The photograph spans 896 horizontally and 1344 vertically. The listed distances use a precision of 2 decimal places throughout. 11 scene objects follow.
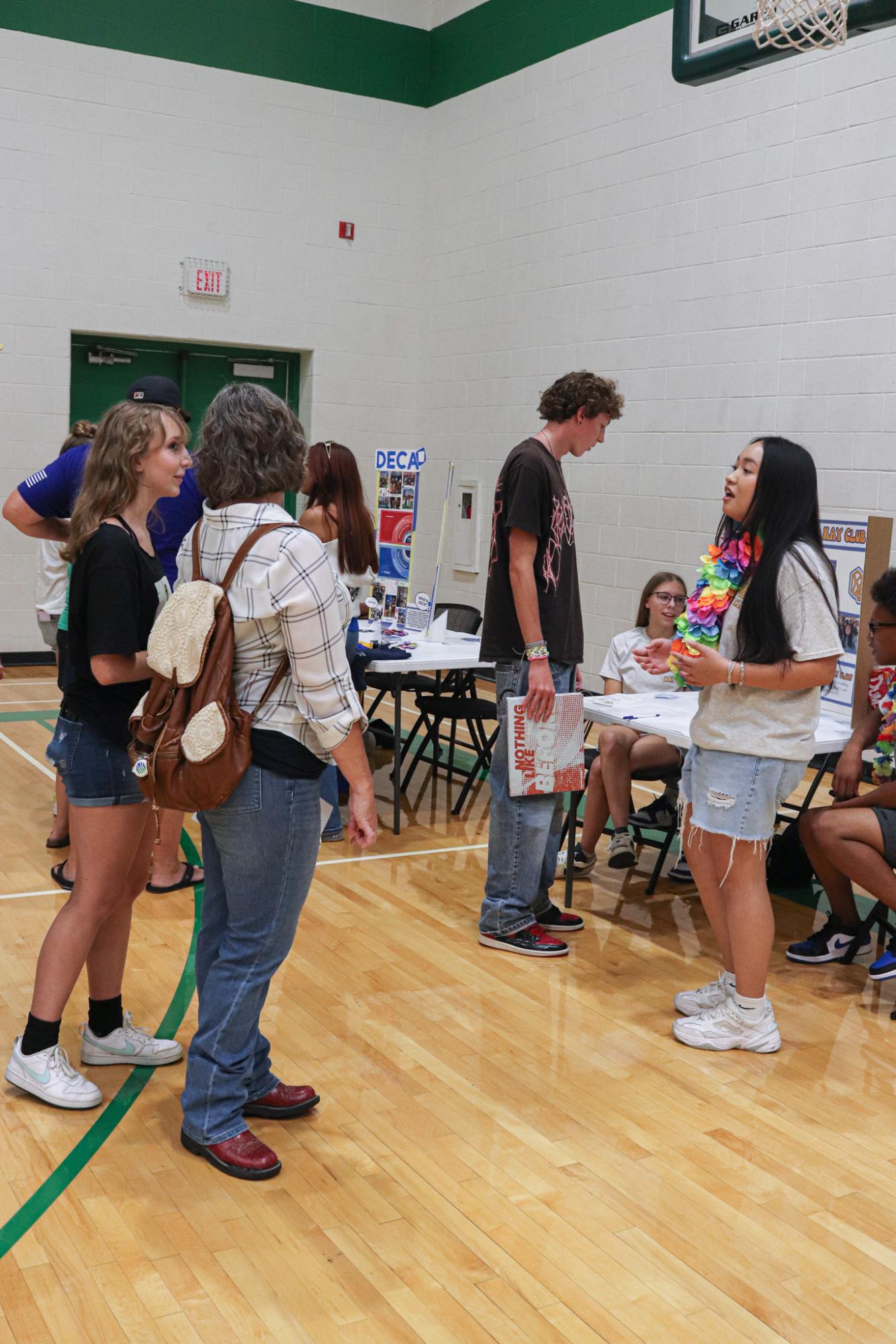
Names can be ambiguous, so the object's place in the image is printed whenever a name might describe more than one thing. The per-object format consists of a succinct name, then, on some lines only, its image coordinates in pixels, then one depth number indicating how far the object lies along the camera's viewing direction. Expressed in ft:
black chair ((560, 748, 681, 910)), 13.55
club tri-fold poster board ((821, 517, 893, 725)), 14.55
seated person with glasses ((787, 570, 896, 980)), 11.48
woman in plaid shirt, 7.29
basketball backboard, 12.96
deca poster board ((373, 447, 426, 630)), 19.16
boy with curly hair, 11.53
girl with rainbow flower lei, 9.57
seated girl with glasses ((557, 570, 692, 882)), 14.24
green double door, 29.55
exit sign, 29.68
